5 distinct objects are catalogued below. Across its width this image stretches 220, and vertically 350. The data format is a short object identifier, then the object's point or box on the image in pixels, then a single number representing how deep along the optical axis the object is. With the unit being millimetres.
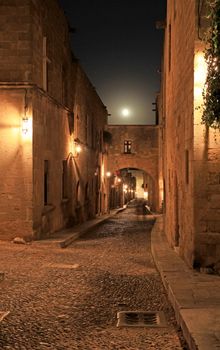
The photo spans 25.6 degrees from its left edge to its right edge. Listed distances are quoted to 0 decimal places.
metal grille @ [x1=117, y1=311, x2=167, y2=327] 5936
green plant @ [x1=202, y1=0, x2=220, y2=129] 7324
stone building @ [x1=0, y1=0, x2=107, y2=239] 12953
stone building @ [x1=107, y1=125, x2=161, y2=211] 38438
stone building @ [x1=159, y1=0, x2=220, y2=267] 8266
